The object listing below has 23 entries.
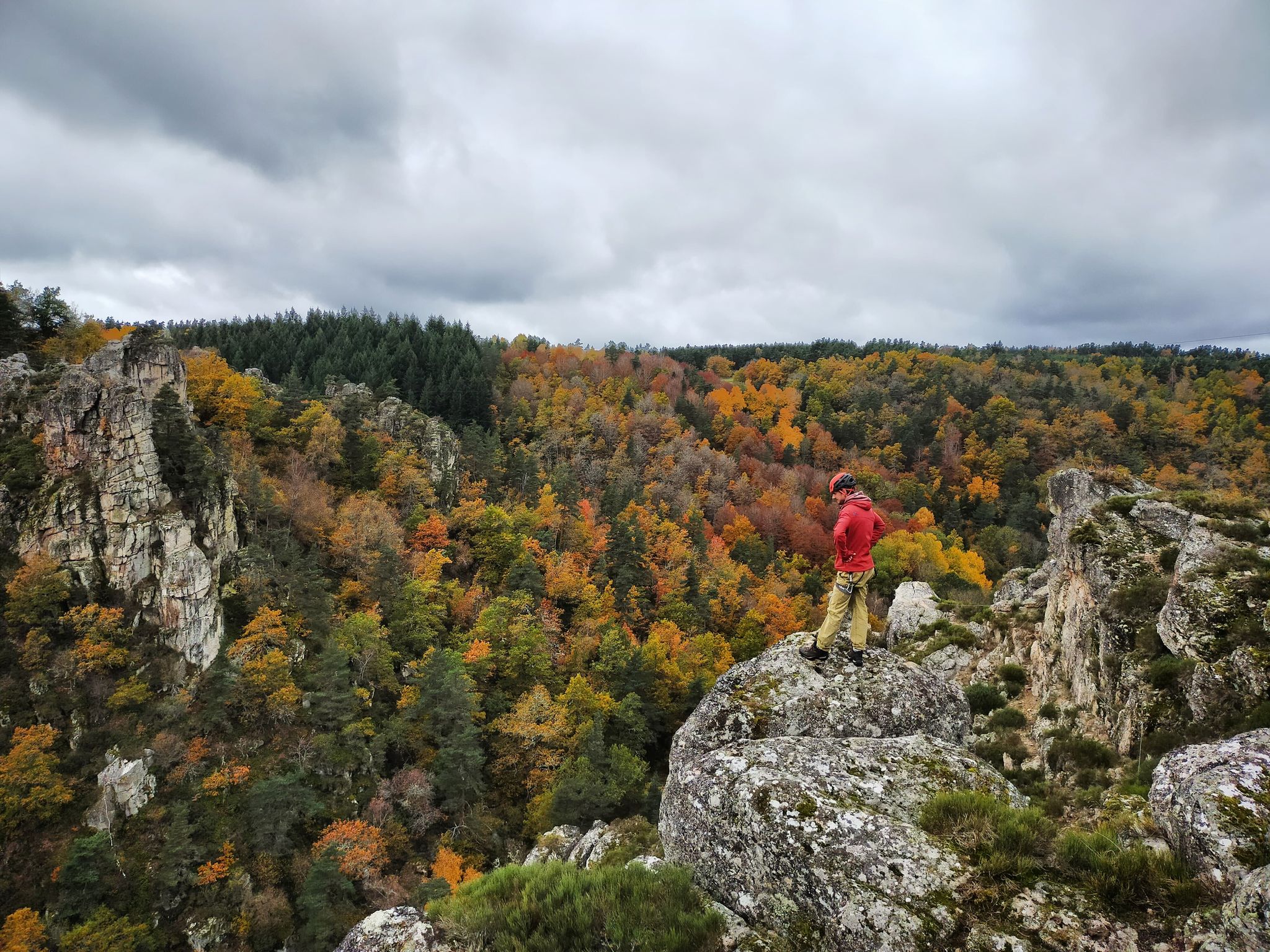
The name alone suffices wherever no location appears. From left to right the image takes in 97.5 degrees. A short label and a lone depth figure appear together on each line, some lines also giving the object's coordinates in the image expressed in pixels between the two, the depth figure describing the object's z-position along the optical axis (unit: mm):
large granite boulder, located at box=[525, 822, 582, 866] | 18705
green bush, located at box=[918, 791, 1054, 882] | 5410
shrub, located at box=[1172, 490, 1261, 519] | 16125
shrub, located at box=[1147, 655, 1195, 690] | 12055
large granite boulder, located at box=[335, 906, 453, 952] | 6781
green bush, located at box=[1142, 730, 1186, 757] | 11541
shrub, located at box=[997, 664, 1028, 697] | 19875
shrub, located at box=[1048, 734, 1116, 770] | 13359
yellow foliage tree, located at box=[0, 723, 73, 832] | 29875
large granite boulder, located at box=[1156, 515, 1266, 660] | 11875
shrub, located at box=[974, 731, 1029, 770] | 15586
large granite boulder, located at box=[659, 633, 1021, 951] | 5637
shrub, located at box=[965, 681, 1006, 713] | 19172
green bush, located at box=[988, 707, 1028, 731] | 17484
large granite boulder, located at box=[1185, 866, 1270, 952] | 3975
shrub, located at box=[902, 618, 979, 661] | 25266
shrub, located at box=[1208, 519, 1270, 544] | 13906
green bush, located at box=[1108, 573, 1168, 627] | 14797
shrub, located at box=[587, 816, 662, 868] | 10195
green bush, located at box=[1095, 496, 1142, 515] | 18547
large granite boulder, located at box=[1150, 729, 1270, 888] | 4805
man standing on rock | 9062
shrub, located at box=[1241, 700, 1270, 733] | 10070
